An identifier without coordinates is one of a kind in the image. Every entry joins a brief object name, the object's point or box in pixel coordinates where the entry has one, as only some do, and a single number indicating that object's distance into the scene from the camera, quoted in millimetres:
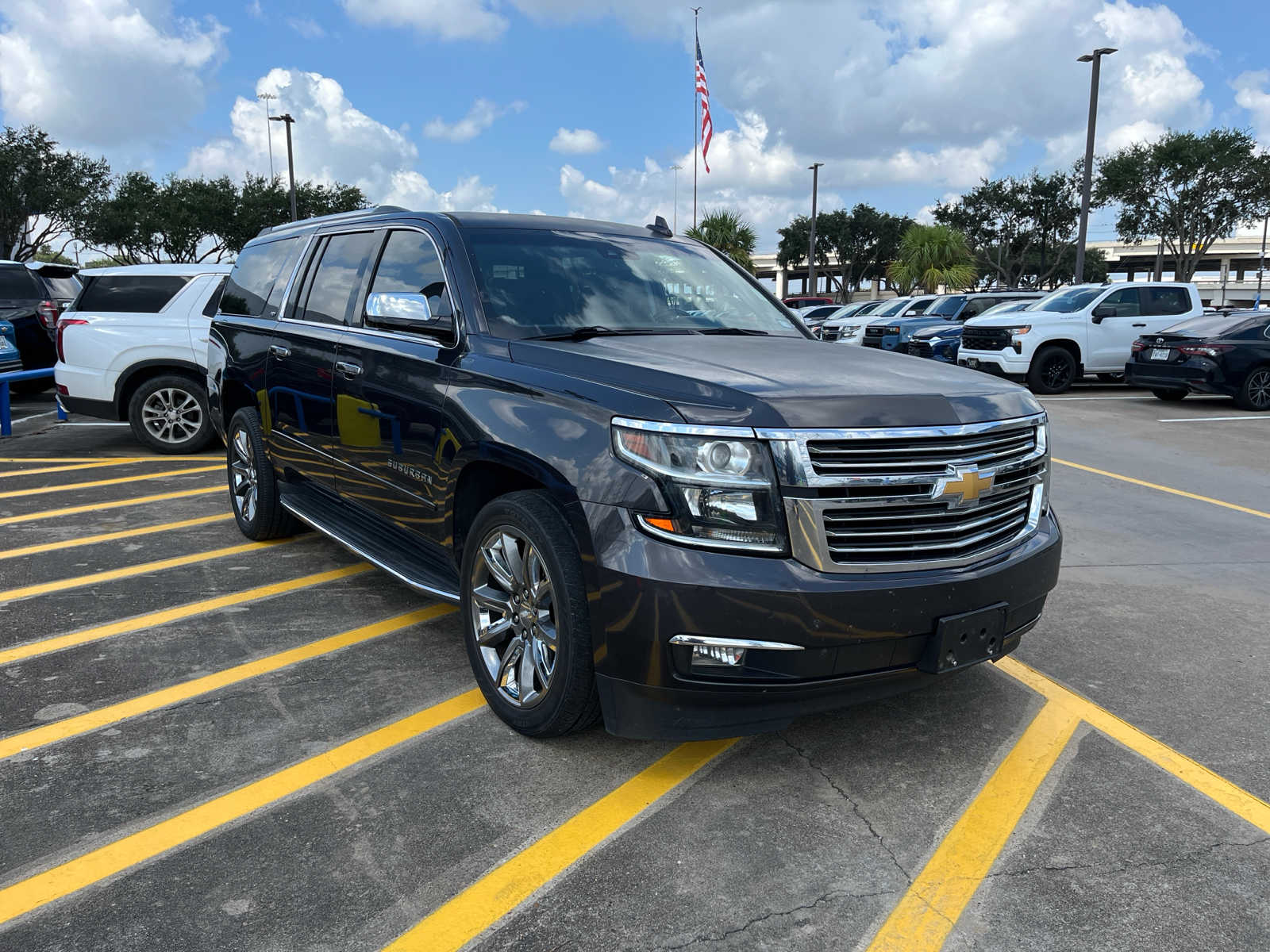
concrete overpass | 80125
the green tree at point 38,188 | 38469
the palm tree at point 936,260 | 45156
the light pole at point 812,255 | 43312
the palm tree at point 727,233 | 47938
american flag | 35031
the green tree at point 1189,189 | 37625
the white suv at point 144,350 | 9156
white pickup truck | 15766
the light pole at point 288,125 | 34406
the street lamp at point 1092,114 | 24281
